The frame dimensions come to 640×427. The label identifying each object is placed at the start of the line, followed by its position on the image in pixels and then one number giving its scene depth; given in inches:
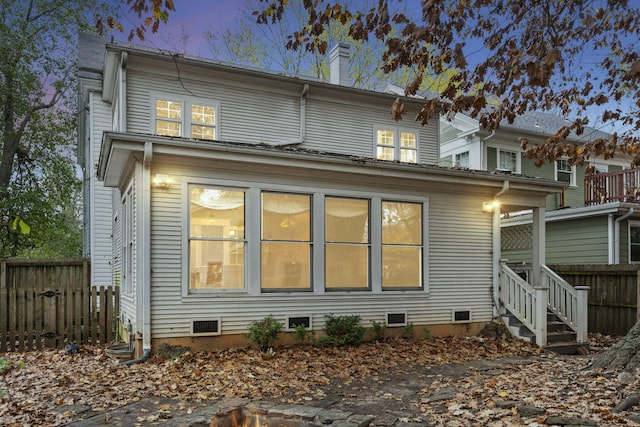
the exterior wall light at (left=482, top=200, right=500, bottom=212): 382.6
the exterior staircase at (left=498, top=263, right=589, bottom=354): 340.8
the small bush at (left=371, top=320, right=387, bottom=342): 328.2
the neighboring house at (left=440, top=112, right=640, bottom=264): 511.4
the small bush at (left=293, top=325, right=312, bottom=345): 303.9
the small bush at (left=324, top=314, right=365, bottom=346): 309.7
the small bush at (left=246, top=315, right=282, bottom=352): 289.1
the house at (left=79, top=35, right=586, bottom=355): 284.5
